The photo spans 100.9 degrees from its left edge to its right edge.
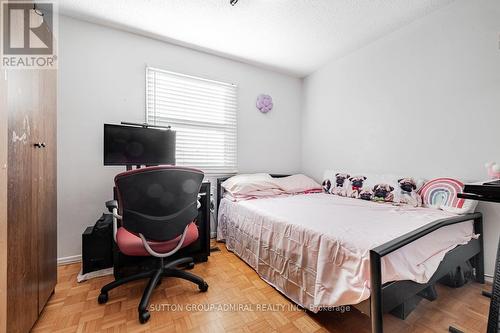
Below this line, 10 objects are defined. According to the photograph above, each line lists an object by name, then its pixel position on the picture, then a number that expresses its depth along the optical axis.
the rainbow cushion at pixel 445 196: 1.65
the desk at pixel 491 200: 0.95
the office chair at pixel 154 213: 1.27
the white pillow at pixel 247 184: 2.43
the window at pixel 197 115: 2.44
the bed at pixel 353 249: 1.01
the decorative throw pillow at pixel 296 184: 2.73
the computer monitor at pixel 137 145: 1.86
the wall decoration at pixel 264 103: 3.09
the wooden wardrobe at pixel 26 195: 0.92
